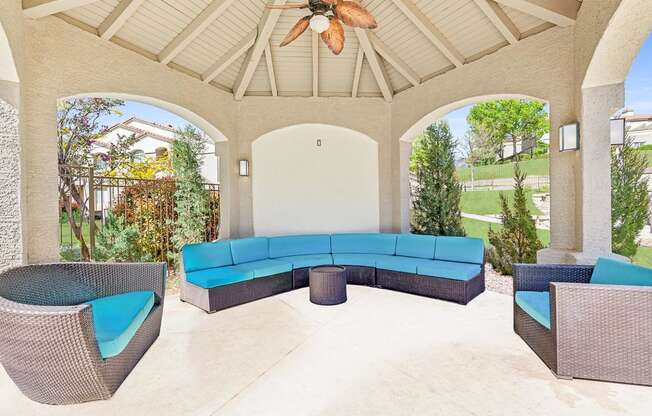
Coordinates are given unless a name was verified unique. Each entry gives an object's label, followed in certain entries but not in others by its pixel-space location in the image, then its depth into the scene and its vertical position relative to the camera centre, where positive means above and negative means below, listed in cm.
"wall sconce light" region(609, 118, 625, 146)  421 +78
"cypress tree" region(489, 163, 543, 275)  679 -74
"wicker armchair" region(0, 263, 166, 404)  235 -99
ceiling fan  347 +188
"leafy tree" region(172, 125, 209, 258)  734 +14
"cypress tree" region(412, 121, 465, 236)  764 +29
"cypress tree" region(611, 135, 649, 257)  609 -10
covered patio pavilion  282 +101
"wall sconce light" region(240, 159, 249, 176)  688 +70
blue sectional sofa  488 -97
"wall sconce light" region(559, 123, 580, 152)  430 +74
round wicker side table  489 -119
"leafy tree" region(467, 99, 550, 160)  2441 +558
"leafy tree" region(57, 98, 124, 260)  848 +195
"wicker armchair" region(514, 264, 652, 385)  268 -106
